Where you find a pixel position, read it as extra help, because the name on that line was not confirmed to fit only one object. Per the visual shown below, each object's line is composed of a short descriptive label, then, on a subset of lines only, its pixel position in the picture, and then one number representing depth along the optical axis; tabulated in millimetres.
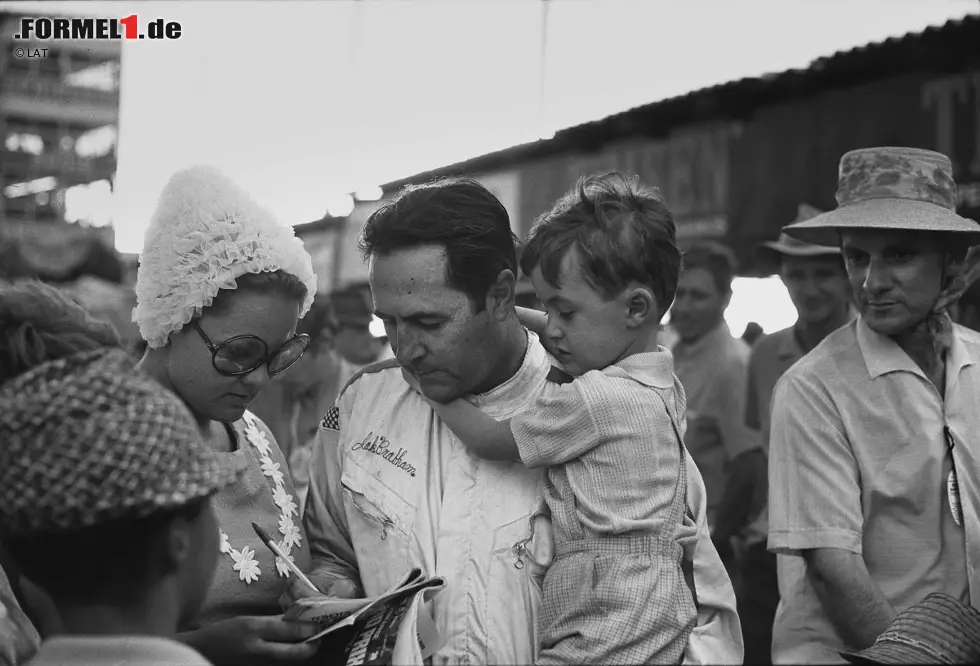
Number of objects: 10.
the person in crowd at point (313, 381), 7840
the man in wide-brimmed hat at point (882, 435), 3590
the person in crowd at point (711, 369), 6484
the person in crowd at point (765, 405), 6195
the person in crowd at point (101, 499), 1764
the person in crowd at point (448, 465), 2912
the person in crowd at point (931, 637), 2756
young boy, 2775
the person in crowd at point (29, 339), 2781
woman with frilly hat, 2918
